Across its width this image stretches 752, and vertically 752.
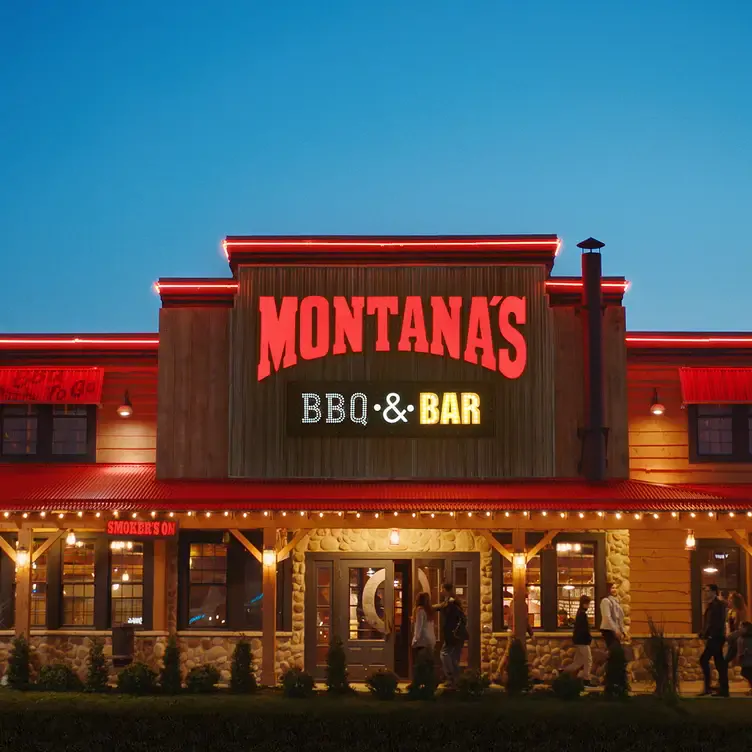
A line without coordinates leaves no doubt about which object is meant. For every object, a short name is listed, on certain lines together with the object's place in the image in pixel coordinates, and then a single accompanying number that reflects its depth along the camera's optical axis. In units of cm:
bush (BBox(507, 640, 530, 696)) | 1691
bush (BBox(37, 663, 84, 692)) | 1727
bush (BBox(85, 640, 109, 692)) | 1728
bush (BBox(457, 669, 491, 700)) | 1612
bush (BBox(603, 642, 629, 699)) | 1670
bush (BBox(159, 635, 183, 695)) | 1708
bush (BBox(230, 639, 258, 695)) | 1733
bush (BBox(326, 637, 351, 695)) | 1694
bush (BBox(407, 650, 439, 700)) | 1627
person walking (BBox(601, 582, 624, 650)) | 1959
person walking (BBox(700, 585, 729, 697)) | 1902
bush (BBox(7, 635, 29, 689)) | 1786
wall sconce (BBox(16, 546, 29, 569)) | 2000
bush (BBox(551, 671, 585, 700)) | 1628
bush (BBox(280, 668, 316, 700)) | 1638
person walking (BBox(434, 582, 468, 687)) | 1941
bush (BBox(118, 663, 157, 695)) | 1698
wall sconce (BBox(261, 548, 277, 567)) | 1997
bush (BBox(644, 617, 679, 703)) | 1672
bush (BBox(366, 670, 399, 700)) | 1633
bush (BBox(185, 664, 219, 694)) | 1716
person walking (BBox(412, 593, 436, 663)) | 1947
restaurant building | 2219
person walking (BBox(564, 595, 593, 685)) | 1998
